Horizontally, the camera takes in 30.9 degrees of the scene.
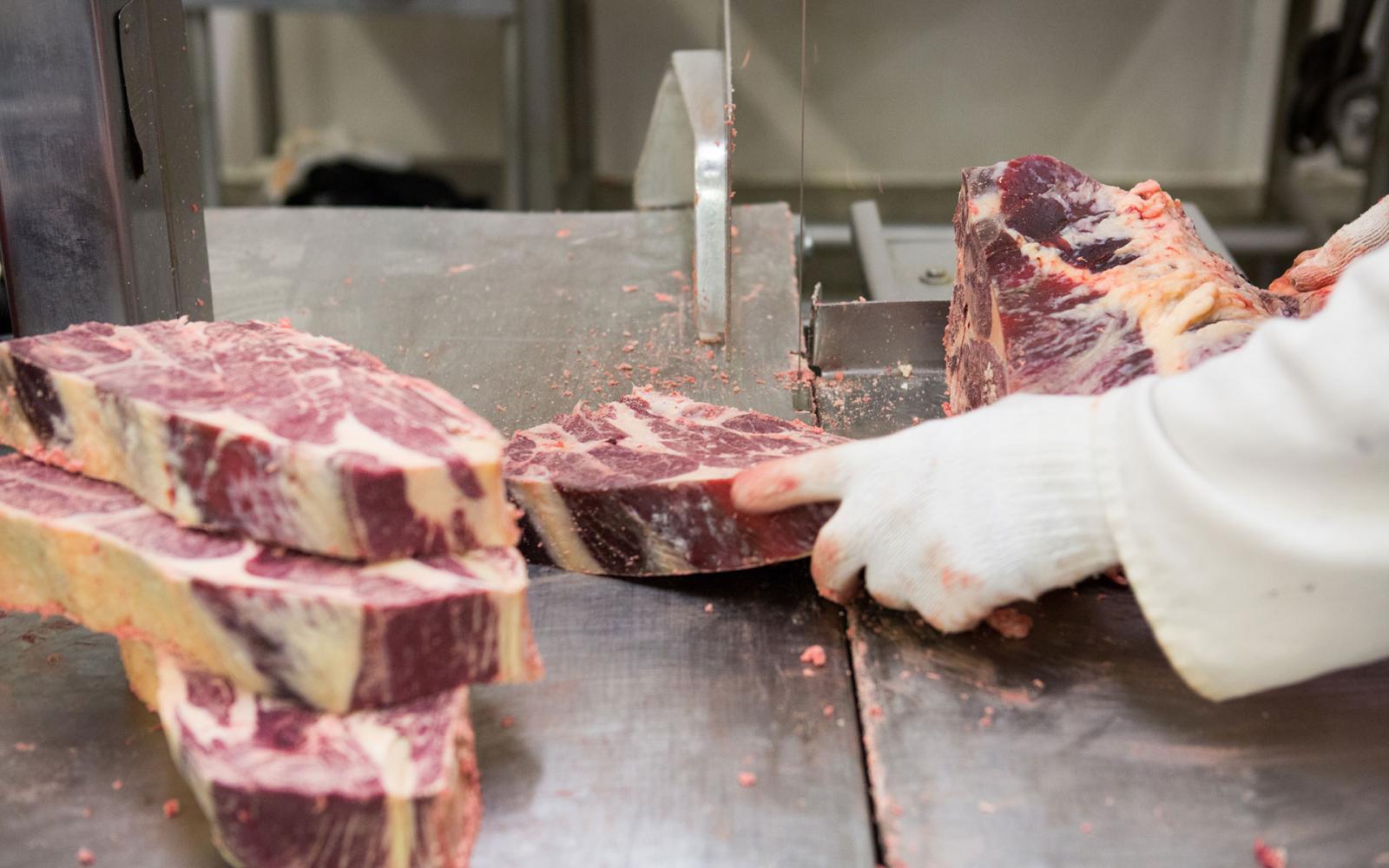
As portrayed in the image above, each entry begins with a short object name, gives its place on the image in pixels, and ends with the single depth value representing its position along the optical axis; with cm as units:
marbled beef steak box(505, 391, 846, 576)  131
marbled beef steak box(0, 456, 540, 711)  116
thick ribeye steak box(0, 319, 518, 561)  117
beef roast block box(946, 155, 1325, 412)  135
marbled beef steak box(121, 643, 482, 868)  113
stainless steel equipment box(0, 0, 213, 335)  137
